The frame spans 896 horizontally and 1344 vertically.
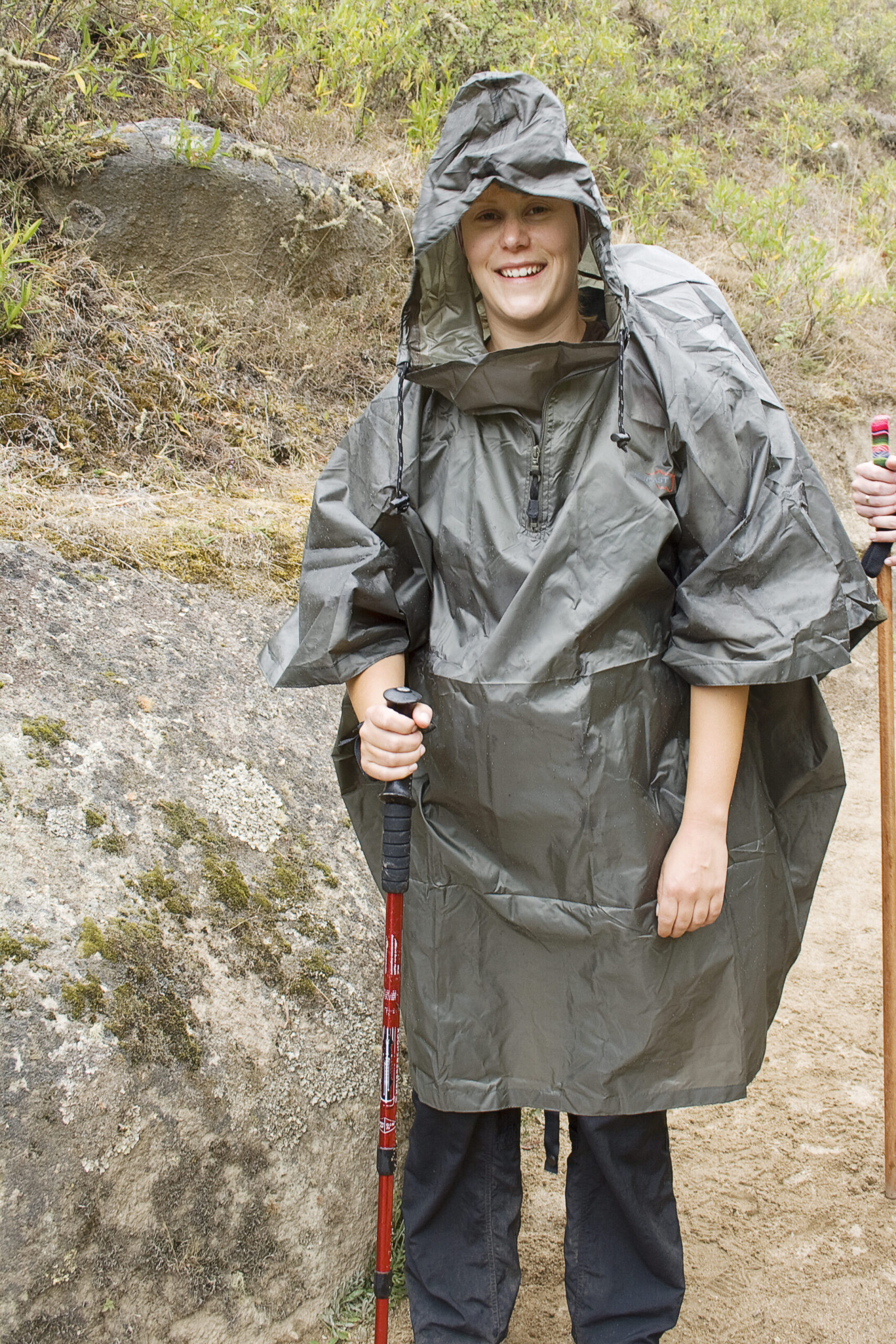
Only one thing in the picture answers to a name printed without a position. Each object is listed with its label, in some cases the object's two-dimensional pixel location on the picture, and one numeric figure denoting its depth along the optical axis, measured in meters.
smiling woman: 1.74
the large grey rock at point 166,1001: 1.89
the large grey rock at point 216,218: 4.43
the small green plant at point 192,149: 4.50
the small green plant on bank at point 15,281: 3.77
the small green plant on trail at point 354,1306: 2.20
